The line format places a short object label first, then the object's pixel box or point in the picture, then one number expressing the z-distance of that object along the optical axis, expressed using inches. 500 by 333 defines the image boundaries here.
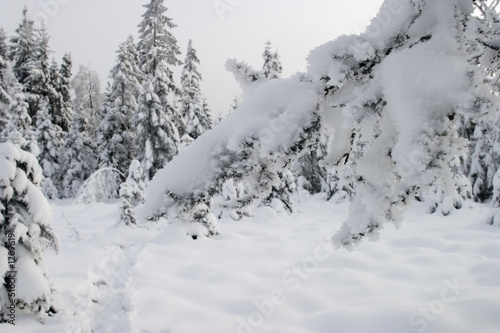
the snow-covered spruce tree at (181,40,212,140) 957.8
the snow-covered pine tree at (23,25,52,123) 1119.0
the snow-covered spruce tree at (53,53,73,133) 1200.2
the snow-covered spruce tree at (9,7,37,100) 1191.9
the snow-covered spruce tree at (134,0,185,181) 810.2
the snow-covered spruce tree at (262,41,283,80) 847.1
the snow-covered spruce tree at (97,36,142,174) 965.2
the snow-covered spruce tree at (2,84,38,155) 827.4
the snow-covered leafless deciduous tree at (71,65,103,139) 1499.8
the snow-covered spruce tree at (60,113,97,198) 1056.8
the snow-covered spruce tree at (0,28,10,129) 854.2
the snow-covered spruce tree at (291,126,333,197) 982.9
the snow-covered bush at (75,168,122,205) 631.2
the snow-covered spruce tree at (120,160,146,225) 443.8
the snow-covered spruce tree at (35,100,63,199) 1021.8
